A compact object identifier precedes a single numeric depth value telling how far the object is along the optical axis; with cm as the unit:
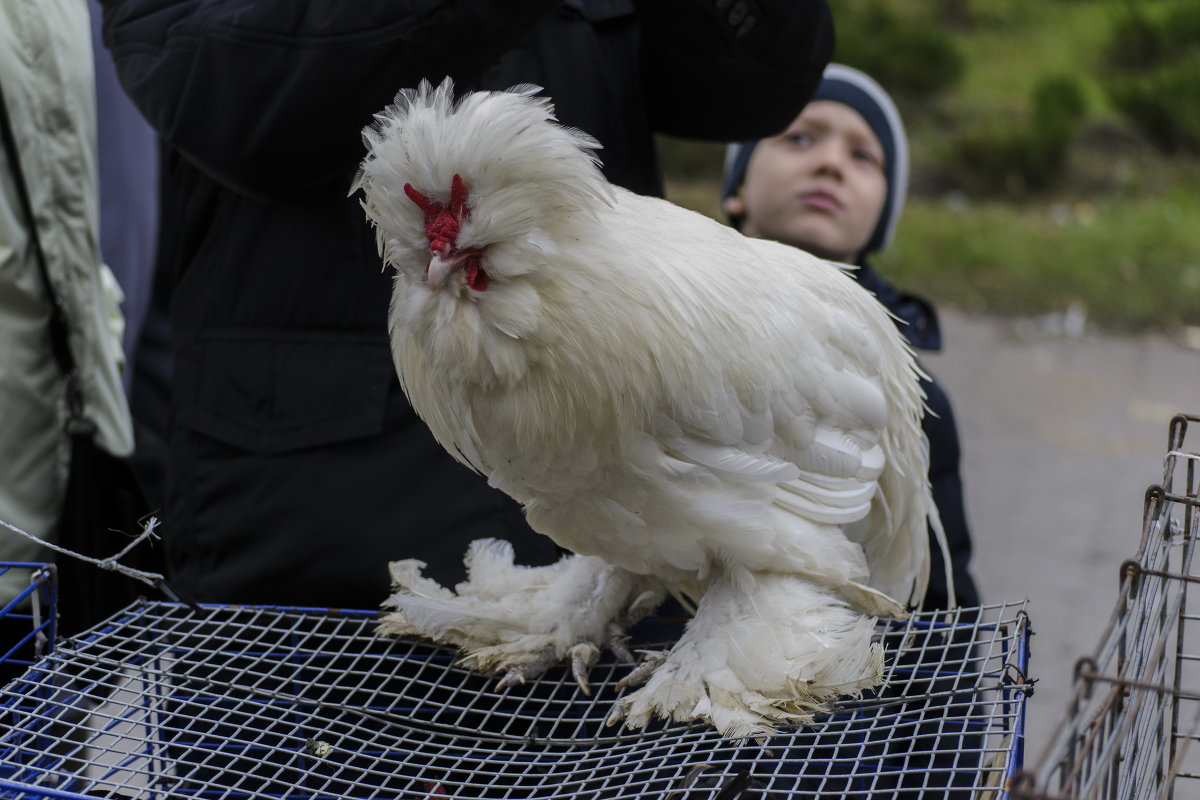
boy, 216
